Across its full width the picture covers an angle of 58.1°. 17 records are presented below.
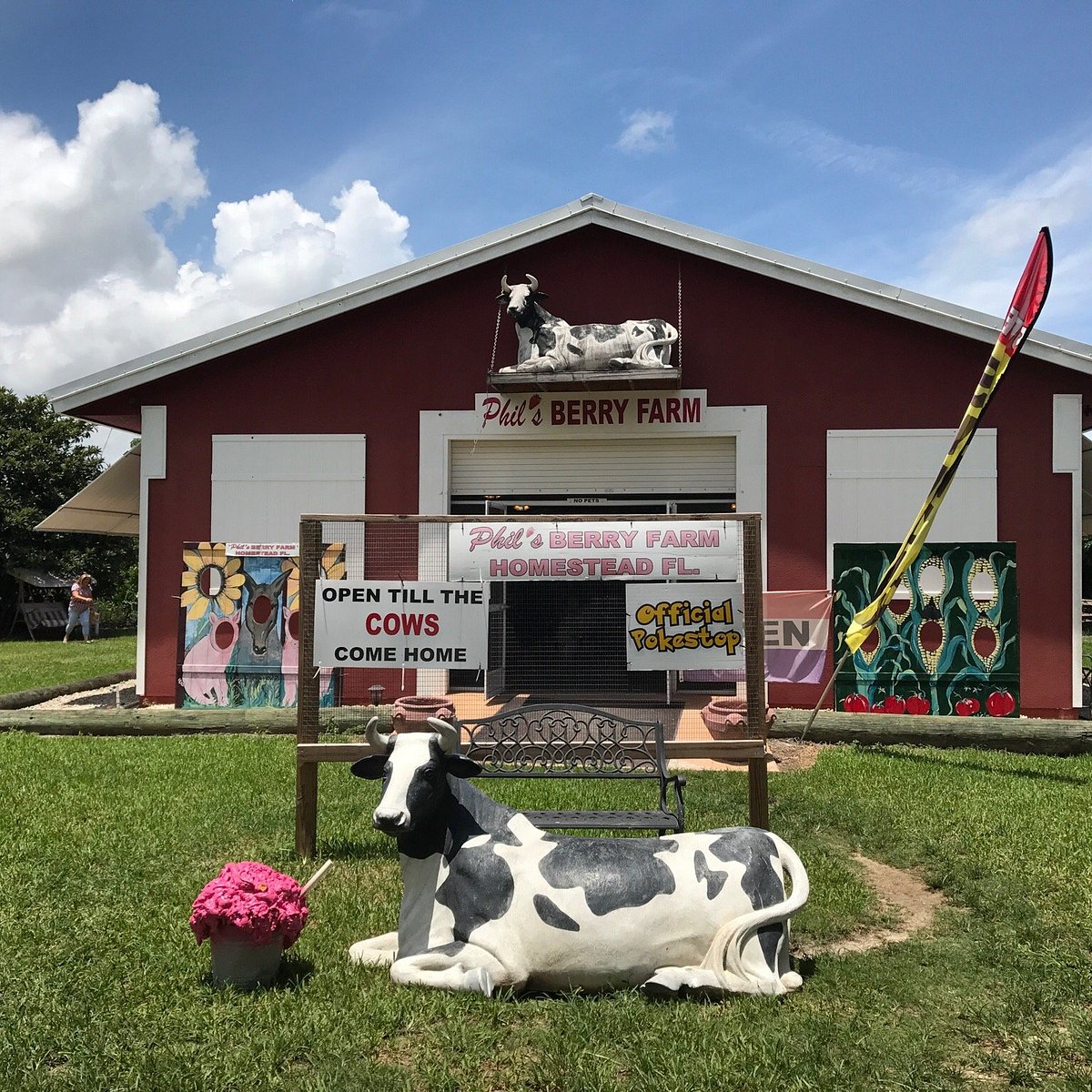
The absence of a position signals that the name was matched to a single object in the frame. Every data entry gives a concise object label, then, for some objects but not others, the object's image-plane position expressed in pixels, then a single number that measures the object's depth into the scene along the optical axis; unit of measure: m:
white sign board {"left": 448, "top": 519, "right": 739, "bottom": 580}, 5.99
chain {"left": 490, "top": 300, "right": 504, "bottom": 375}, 12.26
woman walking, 23.12
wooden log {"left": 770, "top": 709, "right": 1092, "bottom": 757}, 9.84
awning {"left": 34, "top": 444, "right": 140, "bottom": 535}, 14.73
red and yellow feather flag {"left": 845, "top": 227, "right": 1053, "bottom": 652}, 8.38
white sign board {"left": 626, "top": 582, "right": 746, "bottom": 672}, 5.95
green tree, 27.14
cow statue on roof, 11.51
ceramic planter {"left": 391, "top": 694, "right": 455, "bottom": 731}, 8.49
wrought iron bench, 5.58
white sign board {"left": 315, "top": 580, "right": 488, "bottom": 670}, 6.09
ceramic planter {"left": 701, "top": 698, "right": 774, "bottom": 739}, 8.84
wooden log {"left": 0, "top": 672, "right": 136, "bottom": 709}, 12.29
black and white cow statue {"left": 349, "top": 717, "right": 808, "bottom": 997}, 4.08
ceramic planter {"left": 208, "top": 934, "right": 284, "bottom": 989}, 4.18
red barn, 11.44
